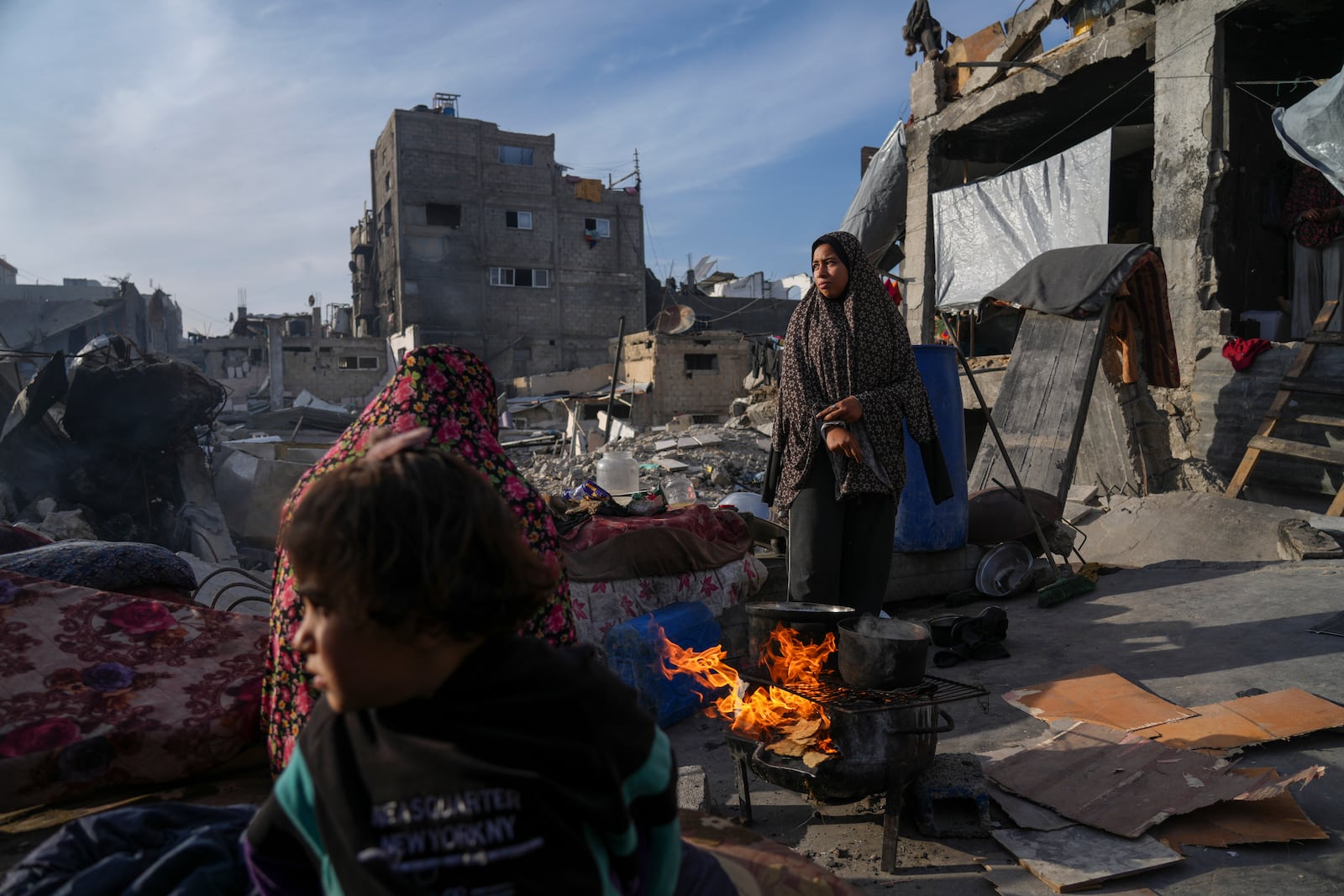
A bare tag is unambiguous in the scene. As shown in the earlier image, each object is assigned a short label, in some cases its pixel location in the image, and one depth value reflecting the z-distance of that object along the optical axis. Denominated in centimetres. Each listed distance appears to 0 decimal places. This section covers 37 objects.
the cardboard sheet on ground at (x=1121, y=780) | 249
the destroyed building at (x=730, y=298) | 3803
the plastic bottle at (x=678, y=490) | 855
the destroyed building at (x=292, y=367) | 3073
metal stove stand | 250
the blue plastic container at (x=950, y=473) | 509
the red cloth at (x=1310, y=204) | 894
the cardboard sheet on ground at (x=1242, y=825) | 237
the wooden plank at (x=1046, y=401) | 694
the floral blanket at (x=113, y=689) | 242
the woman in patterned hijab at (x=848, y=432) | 350
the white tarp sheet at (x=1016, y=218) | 967
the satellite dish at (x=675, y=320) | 2667
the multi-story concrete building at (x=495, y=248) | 3612
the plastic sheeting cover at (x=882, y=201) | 1291
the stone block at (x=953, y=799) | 260
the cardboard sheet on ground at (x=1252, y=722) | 292
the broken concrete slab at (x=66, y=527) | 705
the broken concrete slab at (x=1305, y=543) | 541
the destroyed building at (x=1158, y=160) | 797
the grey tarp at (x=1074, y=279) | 683
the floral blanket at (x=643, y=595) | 394
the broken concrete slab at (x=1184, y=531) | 608
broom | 514
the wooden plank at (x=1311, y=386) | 691
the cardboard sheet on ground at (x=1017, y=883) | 227
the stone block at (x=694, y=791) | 262
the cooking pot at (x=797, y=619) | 306
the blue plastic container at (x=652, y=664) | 372
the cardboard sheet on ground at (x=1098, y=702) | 326
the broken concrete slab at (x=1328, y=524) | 568
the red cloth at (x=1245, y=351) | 758
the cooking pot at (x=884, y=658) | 265
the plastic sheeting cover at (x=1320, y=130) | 698
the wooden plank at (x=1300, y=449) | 666
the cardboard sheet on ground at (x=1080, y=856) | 228
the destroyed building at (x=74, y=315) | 3394
